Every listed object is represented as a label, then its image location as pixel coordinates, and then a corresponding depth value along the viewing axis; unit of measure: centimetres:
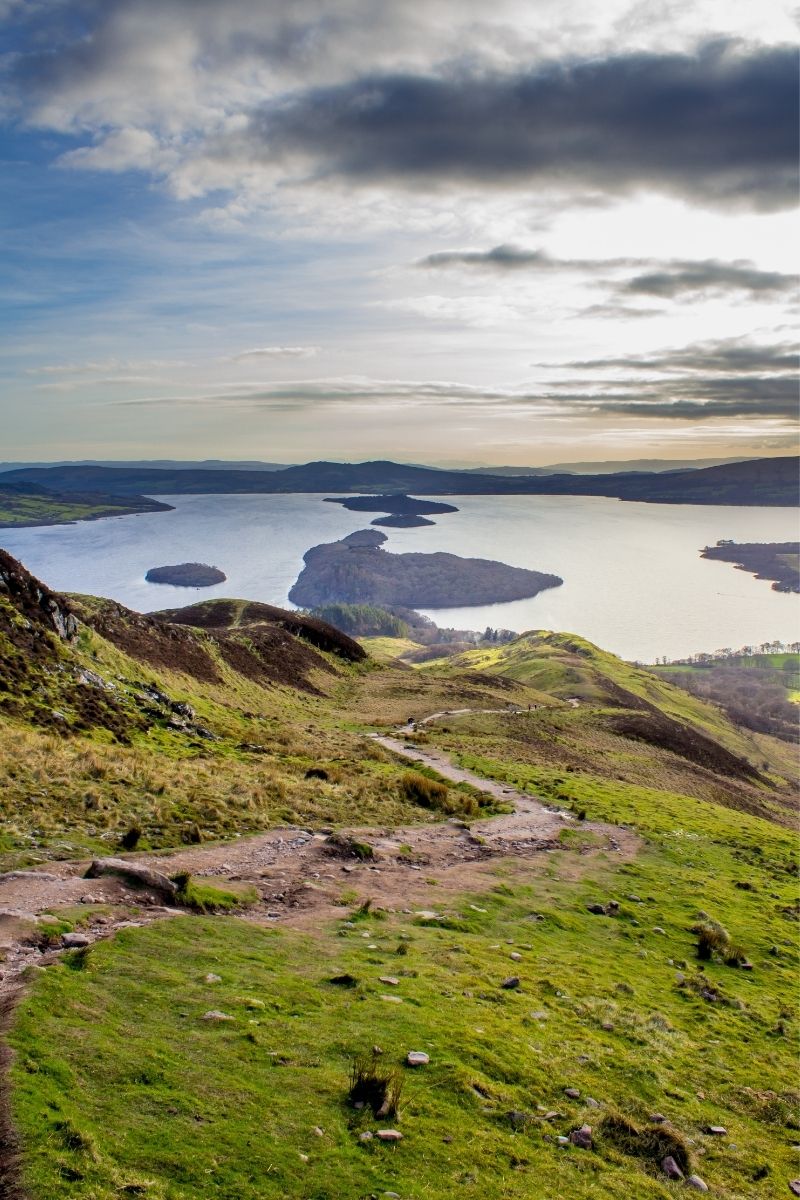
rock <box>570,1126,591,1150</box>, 1077
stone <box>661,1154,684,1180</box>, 1073
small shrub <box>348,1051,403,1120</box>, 1009
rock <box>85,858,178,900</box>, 1709
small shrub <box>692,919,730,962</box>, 2116
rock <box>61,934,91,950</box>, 1346
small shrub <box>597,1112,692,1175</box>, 1101
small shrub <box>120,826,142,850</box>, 2055
